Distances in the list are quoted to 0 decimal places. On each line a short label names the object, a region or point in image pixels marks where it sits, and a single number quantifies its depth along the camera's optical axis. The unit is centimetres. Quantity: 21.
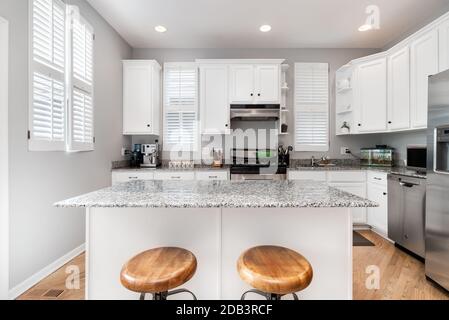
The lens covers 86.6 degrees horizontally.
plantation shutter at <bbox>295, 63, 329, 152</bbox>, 403
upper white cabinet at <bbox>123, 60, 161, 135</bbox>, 371
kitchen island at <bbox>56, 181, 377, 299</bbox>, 143
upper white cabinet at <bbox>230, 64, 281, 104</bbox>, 370
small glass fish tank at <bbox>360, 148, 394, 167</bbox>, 363
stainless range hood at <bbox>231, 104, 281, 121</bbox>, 366
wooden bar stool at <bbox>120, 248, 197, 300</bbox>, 101
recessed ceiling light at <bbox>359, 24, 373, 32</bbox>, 321
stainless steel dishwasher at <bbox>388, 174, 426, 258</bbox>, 243
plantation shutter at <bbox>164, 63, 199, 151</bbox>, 395
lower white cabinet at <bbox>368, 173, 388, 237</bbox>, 307
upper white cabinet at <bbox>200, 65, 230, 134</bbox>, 374
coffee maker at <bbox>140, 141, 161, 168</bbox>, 385
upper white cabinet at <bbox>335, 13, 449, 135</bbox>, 261
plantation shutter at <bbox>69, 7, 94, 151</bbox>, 252
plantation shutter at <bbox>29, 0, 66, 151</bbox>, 204
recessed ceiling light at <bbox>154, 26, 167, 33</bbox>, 337
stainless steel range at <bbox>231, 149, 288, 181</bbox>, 355
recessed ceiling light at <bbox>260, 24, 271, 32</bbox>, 331
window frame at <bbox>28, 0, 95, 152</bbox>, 200
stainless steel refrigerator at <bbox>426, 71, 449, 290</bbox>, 193
